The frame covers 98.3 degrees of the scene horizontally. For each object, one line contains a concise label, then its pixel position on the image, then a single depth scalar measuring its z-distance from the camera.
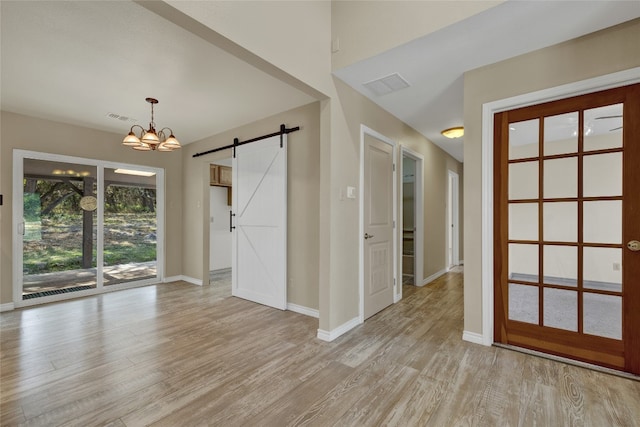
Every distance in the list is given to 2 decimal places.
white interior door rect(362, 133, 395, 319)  3.35
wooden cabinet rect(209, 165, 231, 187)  5.83
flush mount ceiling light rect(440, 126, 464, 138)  4.34
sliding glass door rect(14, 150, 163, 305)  3.96
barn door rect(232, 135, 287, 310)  3.73
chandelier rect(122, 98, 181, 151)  3.17
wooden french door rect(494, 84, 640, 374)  2.09
